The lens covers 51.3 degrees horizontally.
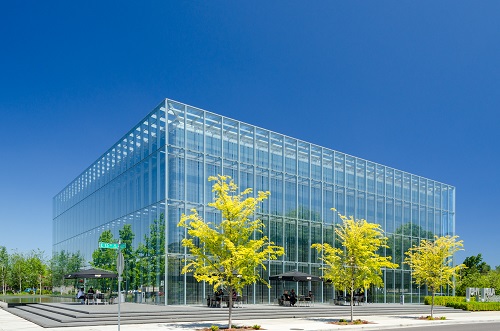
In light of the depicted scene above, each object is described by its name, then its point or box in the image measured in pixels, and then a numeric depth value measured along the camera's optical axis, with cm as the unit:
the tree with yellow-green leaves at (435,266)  4075
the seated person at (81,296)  4102
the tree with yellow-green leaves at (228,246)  2614
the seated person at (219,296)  3601
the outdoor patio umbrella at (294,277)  4075
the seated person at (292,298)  4056
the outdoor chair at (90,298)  3966
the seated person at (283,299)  4119
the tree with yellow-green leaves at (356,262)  3322
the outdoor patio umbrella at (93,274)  3869
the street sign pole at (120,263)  2019
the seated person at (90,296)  3966
